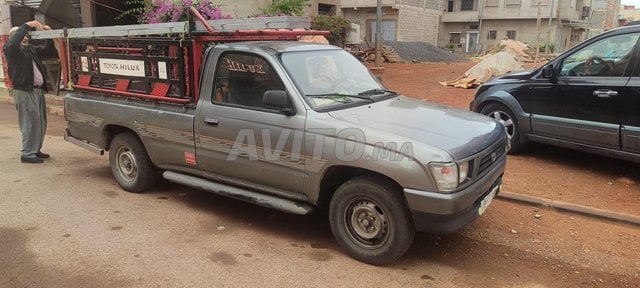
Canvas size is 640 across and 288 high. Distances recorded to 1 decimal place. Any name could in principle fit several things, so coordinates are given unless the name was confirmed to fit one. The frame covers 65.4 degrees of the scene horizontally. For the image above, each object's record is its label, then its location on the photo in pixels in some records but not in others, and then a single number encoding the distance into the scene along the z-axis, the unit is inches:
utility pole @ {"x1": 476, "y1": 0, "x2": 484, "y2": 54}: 1790.1
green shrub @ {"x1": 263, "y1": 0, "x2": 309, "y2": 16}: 519.5
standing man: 268.7
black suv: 215.8
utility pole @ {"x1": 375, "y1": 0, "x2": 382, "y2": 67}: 702.5
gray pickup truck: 146.7
